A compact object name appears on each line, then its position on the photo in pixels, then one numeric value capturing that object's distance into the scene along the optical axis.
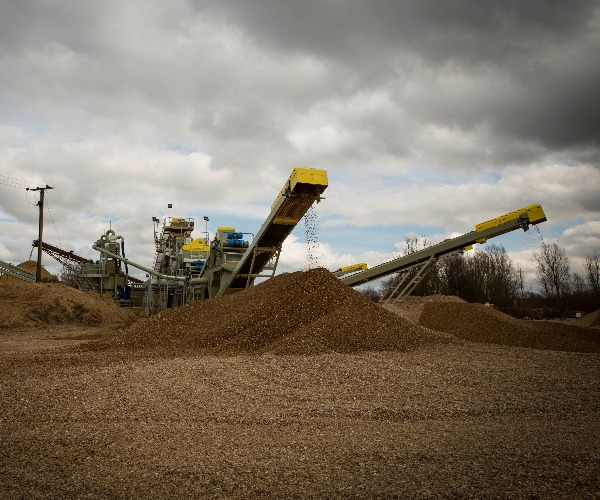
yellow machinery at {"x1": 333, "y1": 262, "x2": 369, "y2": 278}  23.00
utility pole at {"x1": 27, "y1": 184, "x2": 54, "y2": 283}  25.52
